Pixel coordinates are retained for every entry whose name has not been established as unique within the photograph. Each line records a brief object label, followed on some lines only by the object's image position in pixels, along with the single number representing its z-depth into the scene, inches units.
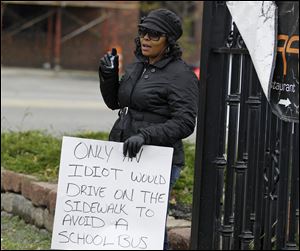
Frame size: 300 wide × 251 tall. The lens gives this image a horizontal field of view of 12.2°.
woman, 319.5
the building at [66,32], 2217.6
